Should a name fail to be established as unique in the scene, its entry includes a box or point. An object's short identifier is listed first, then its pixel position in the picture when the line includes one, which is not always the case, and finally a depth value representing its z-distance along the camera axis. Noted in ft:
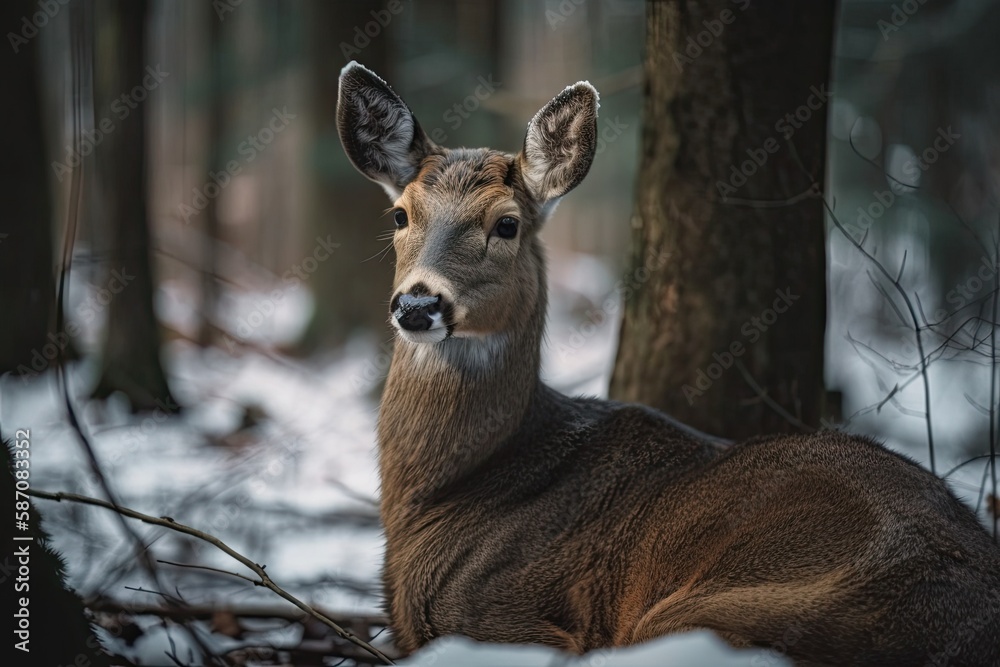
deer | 23.44
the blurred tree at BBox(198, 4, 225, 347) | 110.32
